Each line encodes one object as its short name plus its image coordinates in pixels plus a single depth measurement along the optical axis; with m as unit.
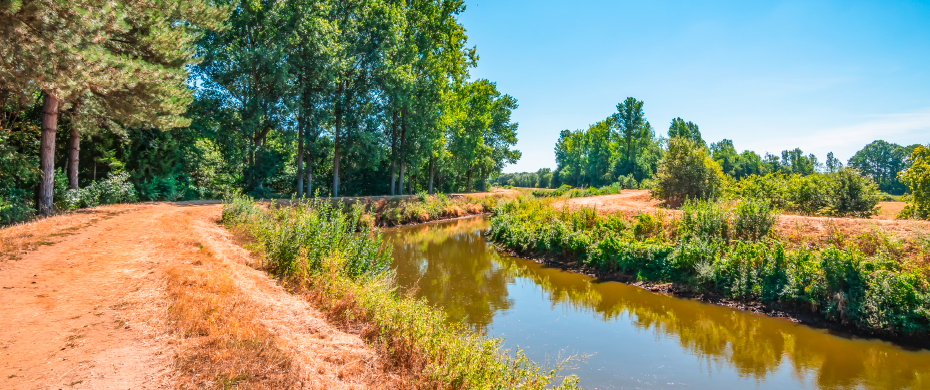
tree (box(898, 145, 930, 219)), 12.52
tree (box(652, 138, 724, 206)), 19.56
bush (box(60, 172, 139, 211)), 13.99
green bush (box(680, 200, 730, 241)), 12.41
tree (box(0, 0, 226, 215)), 8.33
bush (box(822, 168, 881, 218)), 14.07
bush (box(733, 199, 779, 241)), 11.84
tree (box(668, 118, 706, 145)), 66.31
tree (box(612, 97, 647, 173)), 60.62
